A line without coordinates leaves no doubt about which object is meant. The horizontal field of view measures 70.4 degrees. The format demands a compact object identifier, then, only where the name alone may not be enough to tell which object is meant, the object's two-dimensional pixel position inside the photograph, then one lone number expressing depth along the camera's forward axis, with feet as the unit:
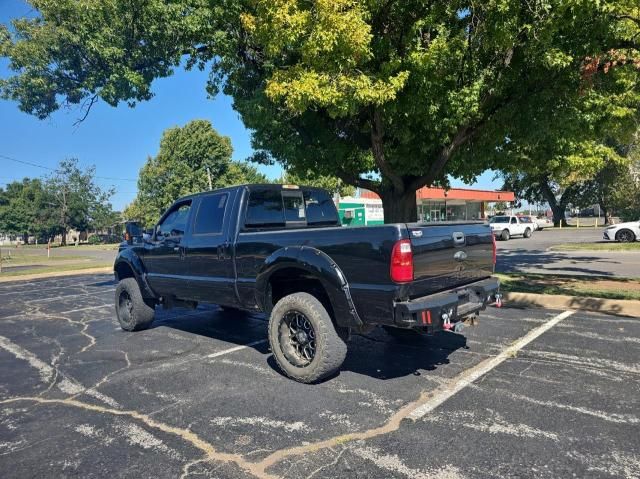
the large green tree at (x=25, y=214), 235.40
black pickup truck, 13.14
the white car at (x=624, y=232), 75.41
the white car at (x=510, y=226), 106.42
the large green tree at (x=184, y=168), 155.74
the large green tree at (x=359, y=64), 24.08
